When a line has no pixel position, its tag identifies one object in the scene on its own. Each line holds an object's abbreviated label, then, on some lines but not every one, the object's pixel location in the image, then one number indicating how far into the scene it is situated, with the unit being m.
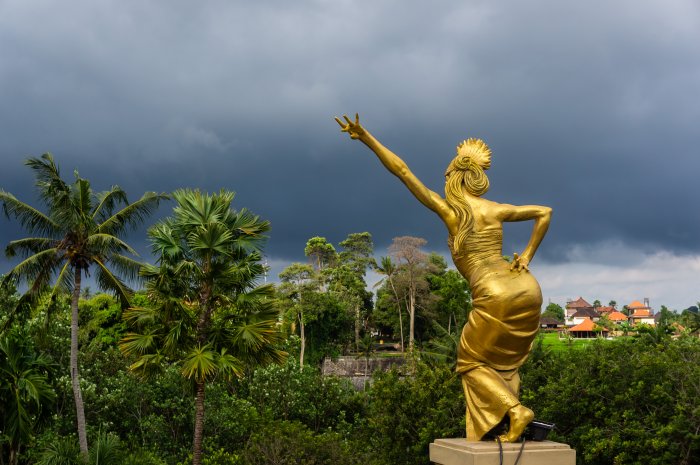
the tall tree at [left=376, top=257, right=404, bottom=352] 45.03
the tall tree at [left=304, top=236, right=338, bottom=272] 48.94
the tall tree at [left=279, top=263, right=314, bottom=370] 37.91
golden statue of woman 7.61
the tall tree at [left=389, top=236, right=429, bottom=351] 42.72
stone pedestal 7.10
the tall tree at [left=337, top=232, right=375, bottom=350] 48.38
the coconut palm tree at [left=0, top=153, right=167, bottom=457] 16.55
